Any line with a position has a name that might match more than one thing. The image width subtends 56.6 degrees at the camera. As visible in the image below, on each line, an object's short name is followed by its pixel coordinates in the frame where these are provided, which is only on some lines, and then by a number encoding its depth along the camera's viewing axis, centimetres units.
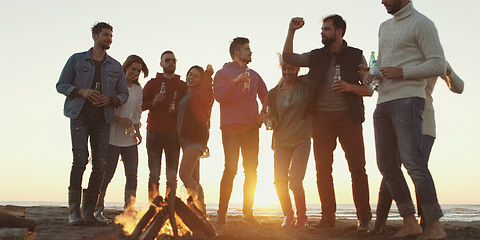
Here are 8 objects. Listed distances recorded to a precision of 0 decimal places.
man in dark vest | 534
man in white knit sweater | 413
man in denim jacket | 569
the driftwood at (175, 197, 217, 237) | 455
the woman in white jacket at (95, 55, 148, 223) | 663
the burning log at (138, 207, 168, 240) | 414
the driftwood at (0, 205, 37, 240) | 388
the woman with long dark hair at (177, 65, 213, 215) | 636
